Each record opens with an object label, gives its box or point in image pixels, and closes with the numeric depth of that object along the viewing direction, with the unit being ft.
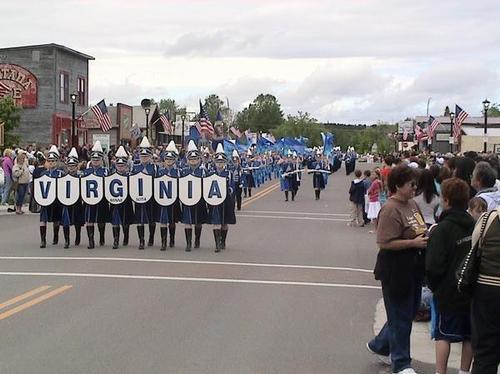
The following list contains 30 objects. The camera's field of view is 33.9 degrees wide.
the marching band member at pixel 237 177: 86.71
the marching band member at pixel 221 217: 53.21
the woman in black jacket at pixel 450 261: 21.08
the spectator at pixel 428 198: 31.43
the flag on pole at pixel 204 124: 135.48
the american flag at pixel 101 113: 127.85
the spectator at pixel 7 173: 85.51
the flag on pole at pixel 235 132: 203.90
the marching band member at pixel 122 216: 54.44
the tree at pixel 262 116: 579.36
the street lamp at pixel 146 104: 160.89
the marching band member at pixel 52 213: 54.44
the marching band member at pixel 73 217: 54.44
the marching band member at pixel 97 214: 54.29
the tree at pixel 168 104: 548.52
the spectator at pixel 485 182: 26.58
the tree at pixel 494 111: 546.83
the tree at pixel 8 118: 137.90
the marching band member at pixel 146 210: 54.19
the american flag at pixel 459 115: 144.39
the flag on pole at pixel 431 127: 164.20
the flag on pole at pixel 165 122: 170.92
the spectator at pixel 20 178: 83.76
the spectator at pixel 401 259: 22.79
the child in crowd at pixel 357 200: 76.18
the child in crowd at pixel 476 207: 23.91
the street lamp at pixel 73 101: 122.01
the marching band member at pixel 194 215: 53.31
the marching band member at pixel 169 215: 53.98
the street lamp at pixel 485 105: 142.57
